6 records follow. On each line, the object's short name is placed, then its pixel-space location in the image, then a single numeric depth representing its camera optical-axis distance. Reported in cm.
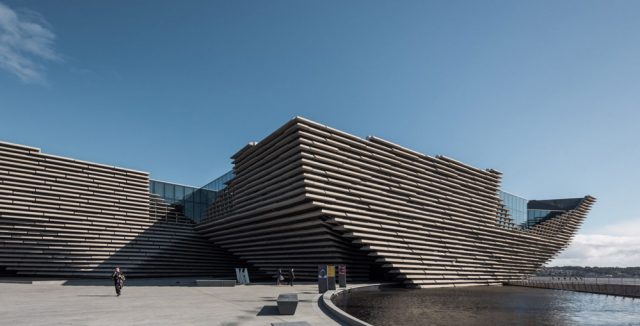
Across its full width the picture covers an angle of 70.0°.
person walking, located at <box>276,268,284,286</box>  2852
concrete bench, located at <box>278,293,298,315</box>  1397
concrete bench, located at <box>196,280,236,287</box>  2739
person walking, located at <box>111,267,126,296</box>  2055
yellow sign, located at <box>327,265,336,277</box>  2347
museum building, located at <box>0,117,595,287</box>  2950
